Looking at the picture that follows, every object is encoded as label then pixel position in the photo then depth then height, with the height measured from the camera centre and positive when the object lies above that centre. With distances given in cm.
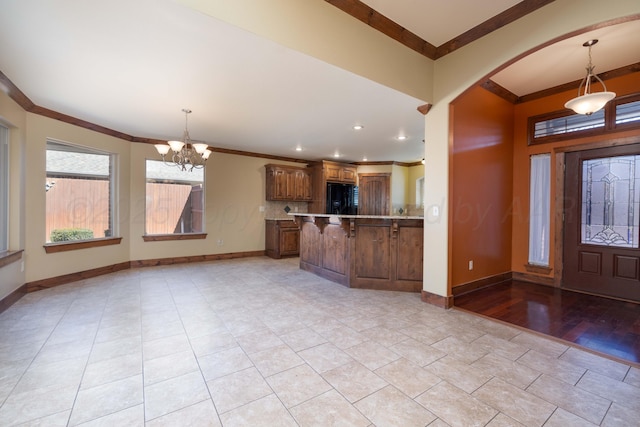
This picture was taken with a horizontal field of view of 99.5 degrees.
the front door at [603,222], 348 -13
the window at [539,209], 417 +4
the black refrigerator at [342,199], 740 +34
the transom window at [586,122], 348 +129
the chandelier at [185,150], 381 +91
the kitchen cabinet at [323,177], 725 +90
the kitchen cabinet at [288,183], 677 +69
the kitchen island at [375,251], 385 -61
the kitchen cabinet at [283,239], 643 -69
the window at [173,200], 559 +21
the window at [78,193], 422 +27
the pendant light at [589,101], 273 +115
